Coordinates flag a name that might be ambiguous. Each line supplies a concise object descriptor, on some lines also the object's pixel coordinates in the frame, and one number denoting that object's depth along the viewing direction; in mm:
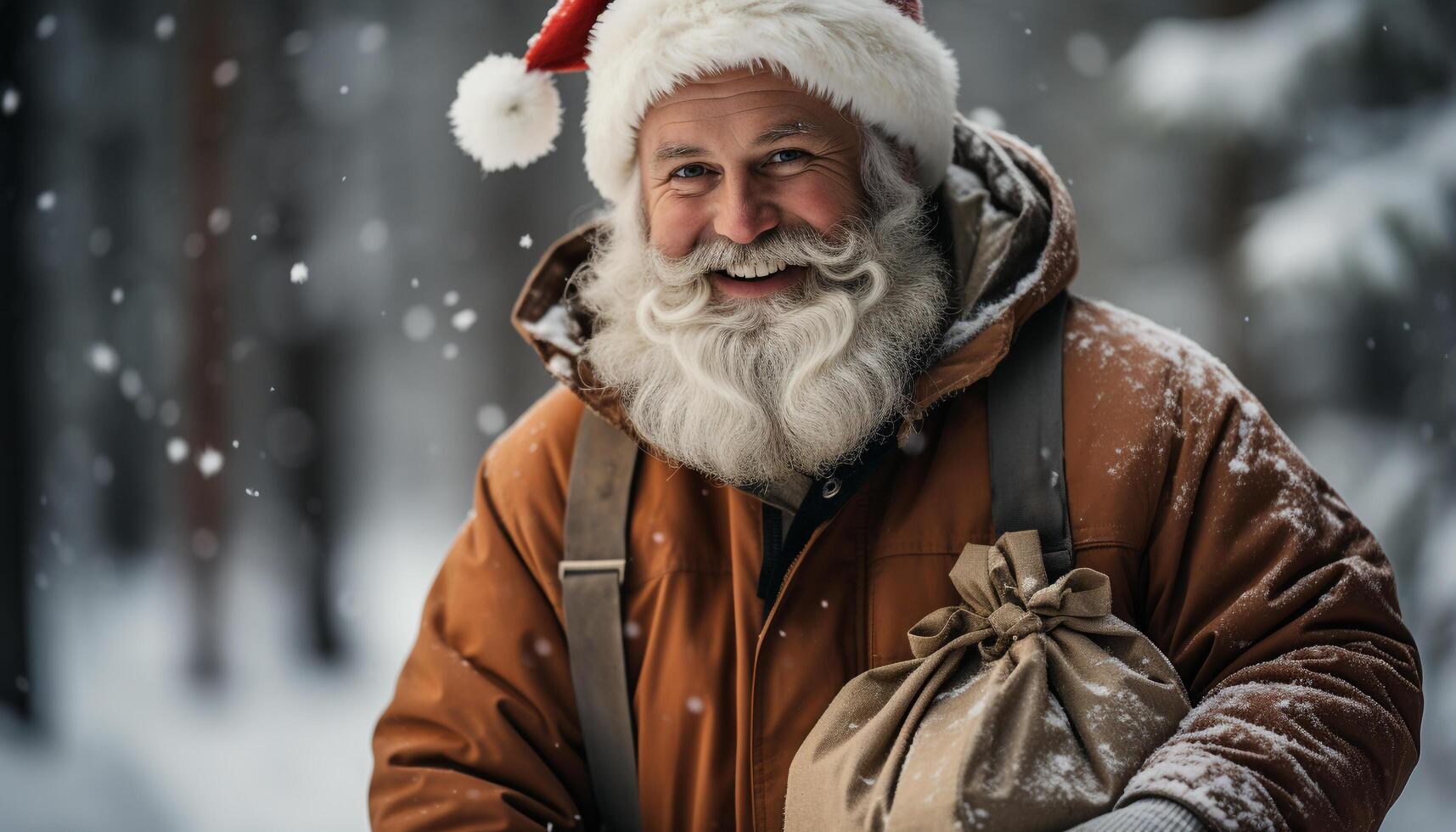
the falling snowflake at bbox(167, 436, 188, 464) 5031
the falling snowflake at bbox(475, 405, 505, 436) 4961
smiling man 1832
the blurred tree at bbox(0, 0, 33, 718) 4645
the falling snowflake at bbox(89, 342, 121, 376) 4988
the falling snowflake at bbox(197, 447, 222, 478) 5012
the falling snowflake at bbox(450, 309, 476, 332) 4926
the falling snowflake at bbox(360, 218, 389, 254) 4836
